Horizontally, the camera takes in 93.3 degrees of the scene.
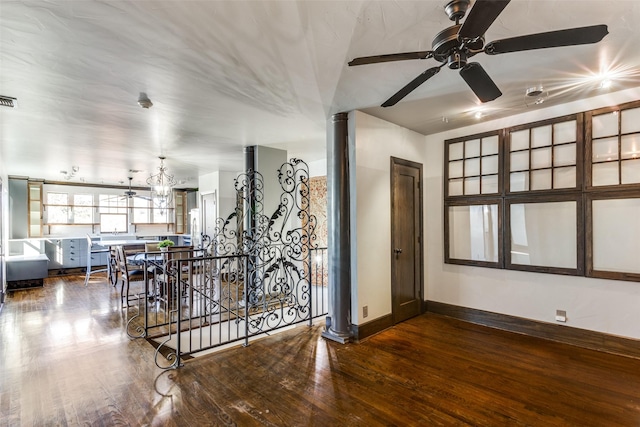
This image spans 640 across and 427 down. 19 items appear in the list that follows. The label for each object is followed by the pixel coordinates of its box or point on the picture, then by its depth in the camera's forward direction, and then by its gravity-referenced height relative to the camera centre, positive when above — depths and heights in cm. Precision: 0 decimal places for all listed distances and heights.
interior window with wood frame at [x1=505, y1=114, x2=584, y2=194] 341 +70
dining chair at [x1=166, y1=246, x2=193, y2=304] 429 -68
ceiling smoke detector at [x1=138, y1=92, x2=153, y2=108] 299 +118
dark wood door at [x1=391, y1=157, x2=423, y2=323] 403 -35
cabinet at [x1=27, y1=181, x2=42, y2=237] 795 +28
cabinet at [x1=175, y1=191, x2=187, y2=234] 1057 +15
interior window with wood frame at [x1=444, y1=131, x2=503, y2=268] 400 +19
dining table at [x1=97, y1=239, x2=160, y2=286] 651 -74
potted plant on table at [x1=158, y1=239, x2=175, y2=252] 591 -54
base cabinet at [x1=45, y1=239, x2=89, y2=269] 793 -94
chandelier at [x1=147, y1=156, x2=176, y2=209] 595 +54
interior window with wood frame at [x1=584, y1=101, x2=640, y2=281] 307 +23
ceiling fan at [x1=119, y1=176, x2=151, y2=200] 874 +67
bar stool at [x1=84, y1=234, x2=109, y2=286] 812 -93
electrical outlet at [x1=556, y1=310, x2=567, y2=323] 343 -117
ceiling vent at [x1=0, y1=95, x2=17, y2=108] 294 +116
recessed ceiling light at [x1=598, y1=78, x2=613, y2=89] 286 +126
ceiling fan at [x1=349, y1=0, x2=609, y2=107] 144 +93
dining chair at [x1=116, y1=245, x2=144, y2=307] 476 -91
